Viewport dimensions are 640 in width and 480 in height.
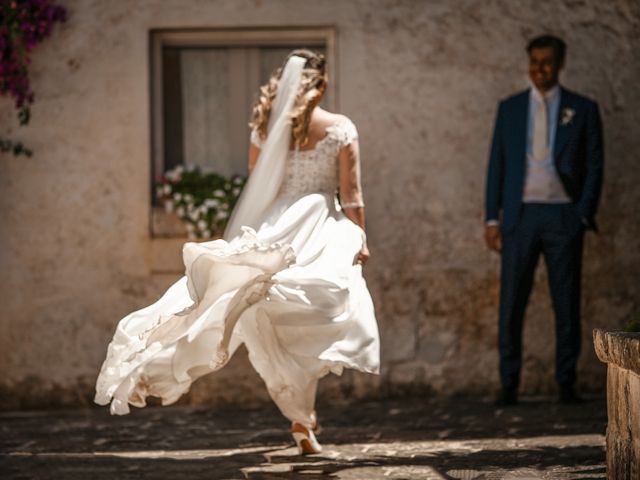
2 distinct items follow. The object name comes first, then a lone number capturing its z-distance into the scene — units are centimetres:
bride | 662
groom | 891
